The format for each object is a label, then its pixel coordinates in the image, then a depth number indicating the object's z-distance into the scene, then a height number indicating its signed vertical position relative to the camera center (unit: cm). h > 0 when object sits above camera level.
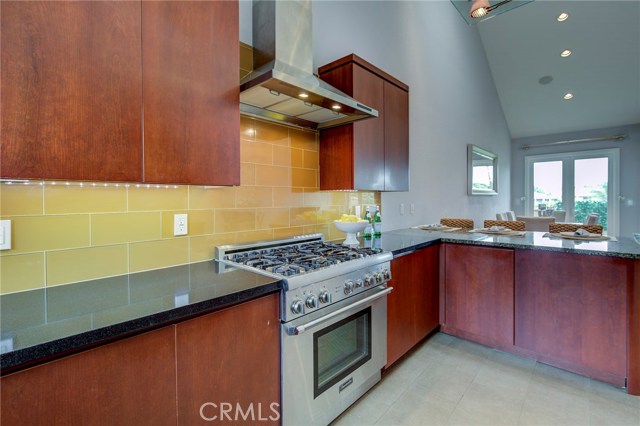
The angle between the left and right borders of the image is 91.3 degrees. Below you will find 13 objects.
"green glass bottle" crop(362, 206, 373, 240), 263 -16
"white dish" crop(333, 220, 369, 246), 227 -14
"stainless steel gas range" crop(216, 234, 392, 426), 140 -56
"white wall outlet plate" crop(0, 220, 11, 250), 113 -9
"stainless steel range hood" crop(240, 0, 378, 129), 158 +67
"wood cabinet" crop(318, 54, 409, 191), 220 +53
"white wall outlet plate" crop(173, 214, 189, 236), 161 -8
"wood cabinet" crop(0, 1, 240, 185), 92 +42
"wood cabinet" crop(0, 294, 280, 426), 81 -53
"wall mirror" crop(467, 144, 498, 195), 500 +65
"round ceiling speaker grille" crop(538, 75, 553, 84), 563 +233
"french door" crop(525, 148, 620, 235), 630 +48
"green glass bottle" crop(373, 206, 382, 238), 280 -14
